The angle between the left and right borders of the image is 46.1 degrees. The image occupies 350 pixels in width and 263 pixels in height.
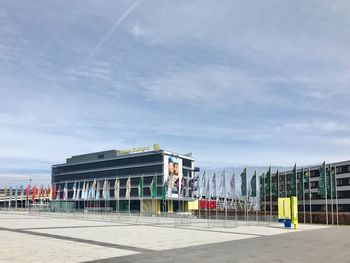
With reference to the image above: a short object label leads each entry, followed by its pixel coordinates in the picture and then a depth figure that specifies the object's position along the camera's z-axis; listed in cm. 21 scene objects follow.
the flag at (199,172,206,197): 9250
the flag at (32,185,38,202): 13768
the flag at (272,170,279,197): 7854
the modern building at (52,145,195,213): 15950
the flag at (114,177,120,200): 9356
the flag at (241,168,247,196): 7131
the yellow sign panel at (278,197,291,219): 6114
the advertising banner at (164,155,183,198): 15875
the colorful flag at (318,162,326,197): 7288
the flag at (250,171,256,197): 7166
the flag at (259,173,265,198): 8244
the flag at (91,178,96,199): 10746
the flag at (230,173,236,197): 7569
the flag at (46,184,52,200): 13988
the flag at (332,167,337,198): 7805
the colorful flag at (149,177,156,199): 8512
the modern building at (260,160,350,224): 11775
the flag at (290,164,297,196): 7431
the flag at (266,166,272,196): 7842
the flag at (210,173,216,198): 8776
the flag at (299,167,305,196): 7725
